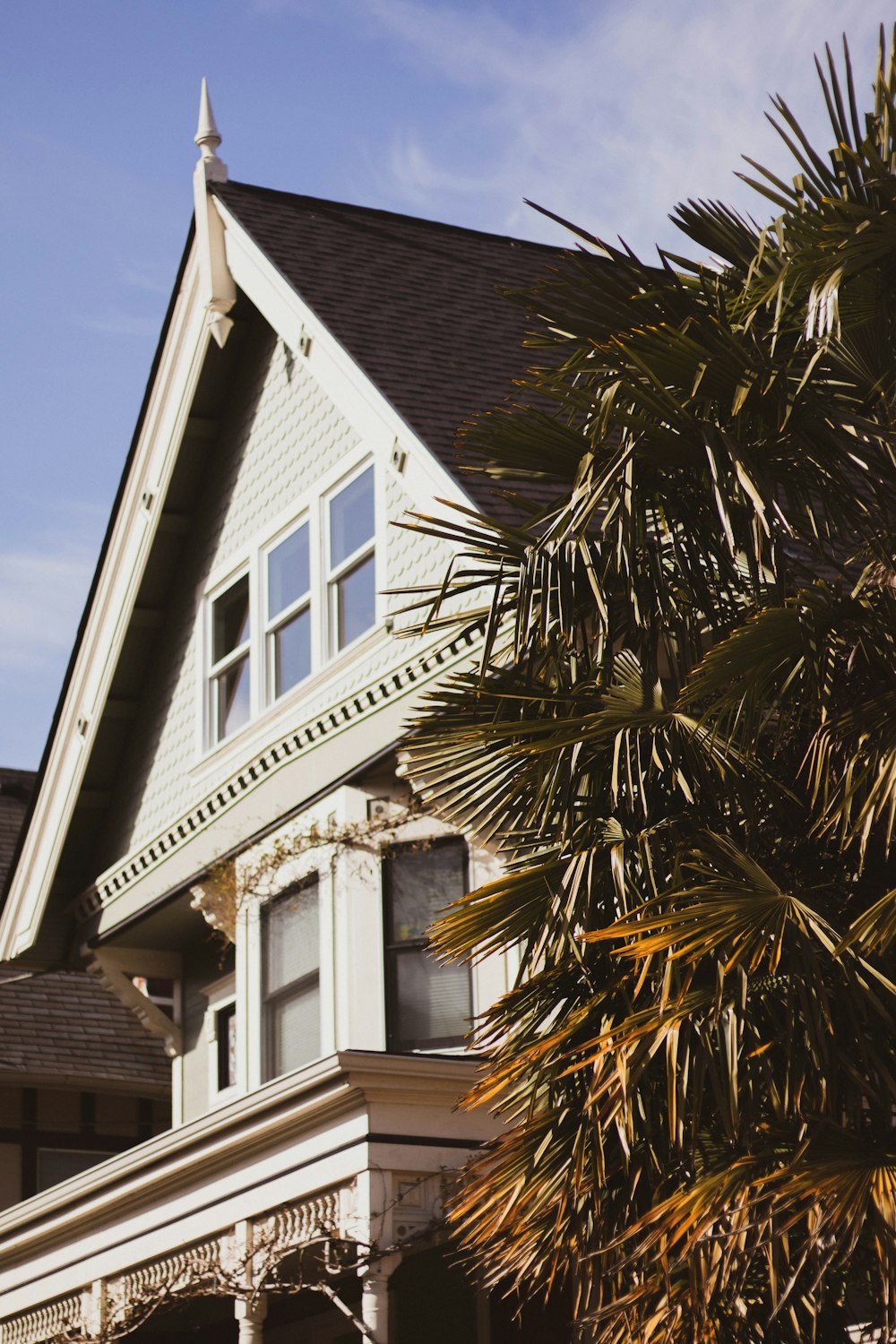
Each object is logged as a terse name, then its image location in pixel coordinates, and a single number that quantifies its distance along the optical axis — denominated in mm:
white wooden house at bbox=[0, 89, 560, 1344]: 12836
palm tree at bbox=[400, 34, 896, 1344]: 7832
